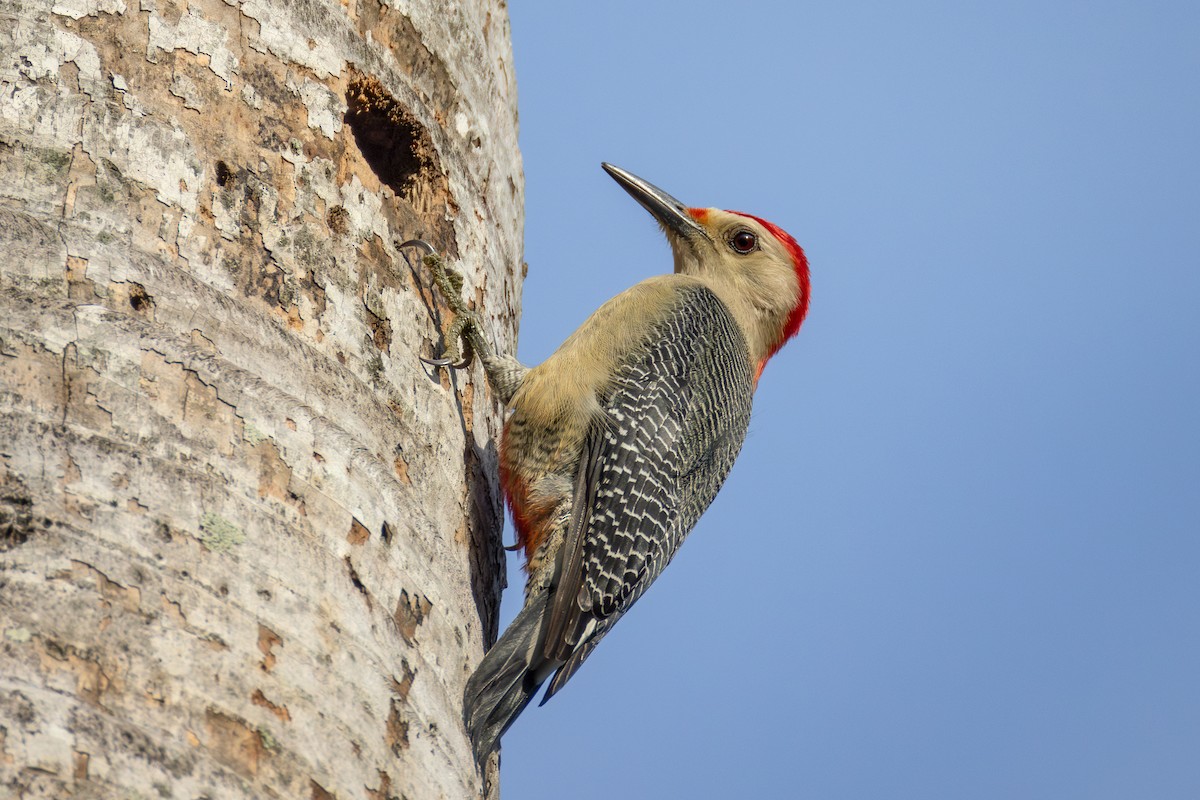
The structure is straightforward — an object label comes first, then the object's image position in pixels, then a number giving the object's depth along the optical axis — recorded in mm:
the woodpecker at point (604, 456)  7812
